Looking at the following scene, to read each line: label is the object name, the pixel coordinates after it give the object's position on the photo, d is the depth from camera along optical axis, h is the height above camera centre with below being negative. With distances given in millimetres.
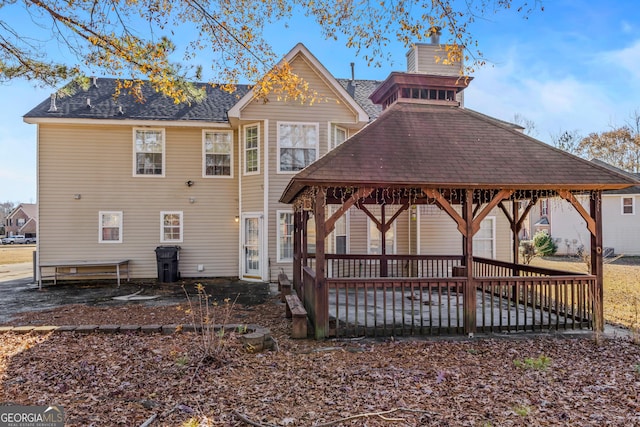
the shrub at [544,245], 23162 -1488
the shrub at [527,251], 18461 -1480
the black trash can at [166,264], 12633 -1303
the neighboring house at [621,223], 22734 -227
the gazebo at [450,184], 6504 +609
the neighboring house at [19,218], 71562 +1160
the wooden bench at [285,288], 8695 -1444
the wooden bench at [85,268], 12469 -1444
